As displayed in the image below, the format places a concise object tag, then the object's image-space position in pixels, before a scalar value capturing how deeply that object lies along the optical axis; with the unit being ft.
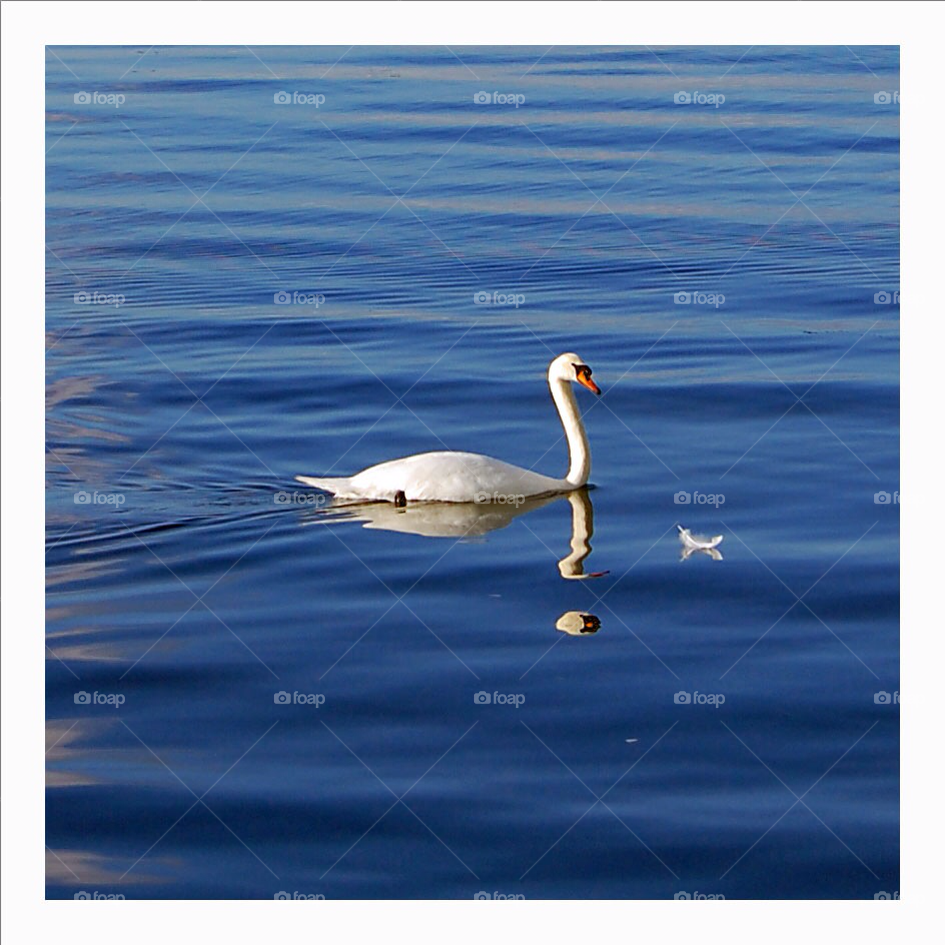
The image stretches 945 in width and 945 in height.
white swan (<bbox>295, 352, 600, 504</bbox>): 44.55
